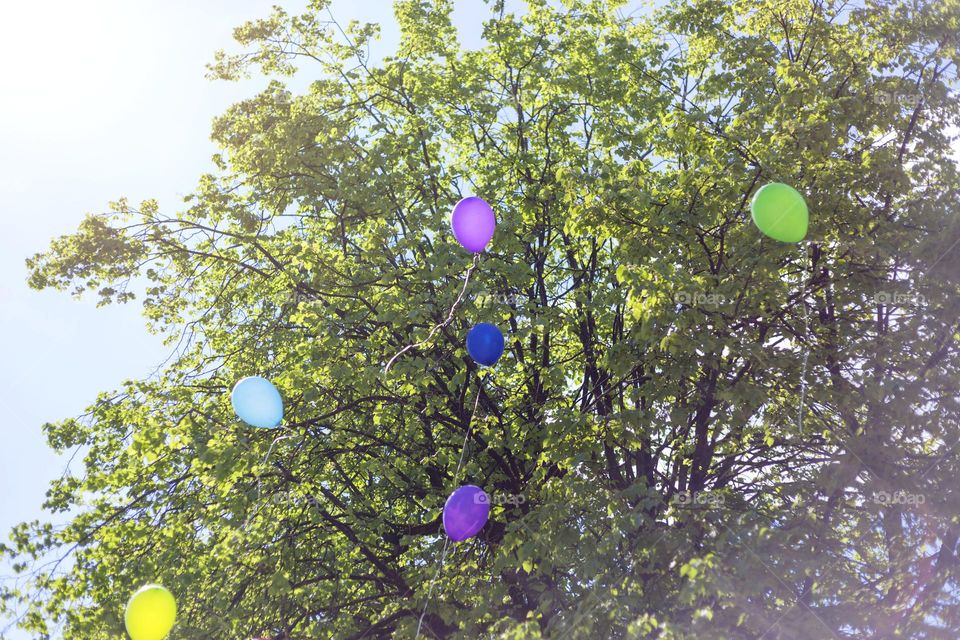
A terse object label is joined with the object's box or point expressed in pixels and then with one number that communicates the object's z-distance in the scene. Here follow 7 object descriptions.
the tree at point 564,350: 6.50
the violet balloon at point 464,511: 6.75
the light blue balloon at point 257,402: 7.00
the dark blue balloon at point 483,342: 6.79
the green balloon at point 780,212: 6.06
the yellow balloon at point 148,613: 6.51
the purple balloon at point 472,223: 6.71
